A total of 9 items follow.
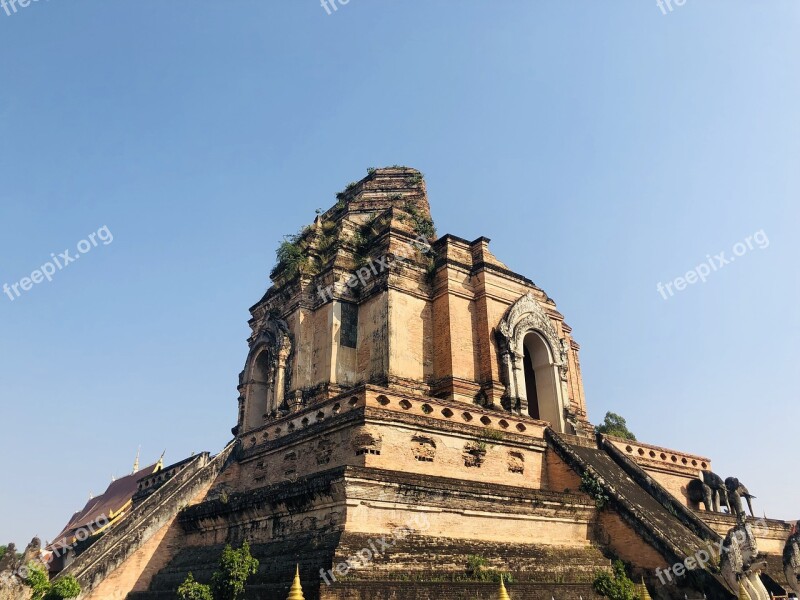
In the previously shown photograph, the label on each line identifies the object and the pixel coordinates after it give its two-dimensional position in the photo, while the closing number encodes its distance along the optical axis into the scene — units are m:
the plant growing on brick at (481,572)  11.45
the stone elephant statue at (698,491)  21.09
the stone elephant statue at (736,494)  20.19
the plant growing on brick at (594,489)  14.56
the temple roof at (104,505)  32.50
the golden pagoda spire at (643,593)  10.43
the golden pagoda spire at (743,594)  11.38
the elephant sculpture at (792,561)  13.28
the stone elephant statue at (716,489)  20.73
